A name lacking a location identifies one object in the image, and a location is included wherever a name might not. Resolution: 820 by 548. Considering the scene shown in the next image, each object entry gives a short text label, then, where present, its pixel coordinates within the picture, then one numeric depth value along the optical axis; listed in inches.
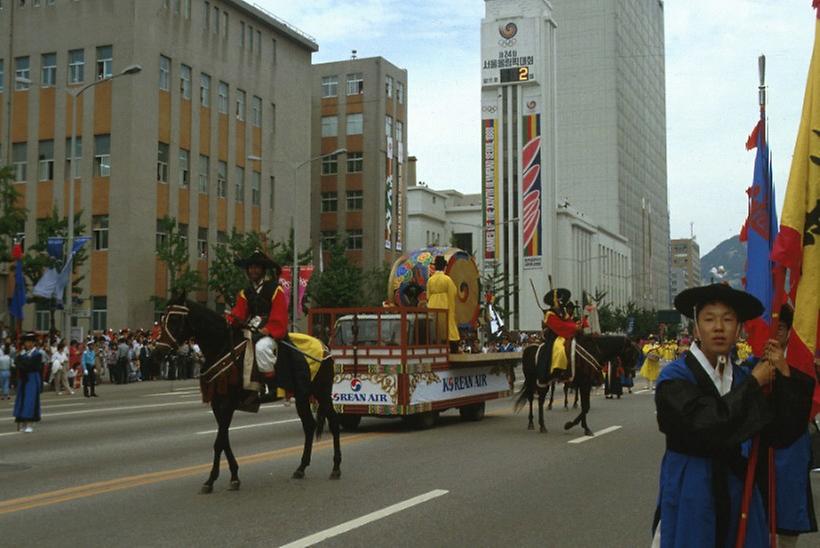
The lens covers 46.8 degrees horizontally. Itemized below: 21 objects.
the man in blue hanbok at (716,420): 165.5
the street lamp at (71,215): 1251.8
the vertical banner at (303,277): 1683.1
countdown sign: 4128.9
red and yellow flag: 182.4
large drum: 751.7
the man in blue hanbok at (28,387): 660.1
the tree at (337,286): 1883.6
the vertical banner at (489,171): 4146.2
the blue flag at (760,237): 204.5
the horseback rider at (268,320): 415.5
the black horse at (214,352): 396.8
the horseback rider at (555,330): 642.2
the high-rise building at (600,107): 5191.9
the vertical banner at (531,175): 4146.2
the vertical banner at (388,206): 3061.0
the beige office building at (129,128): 1836.9
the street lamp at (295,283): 1648.4
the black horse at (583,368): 641.0
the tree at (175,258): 1756.9
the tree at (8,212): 1229.1
